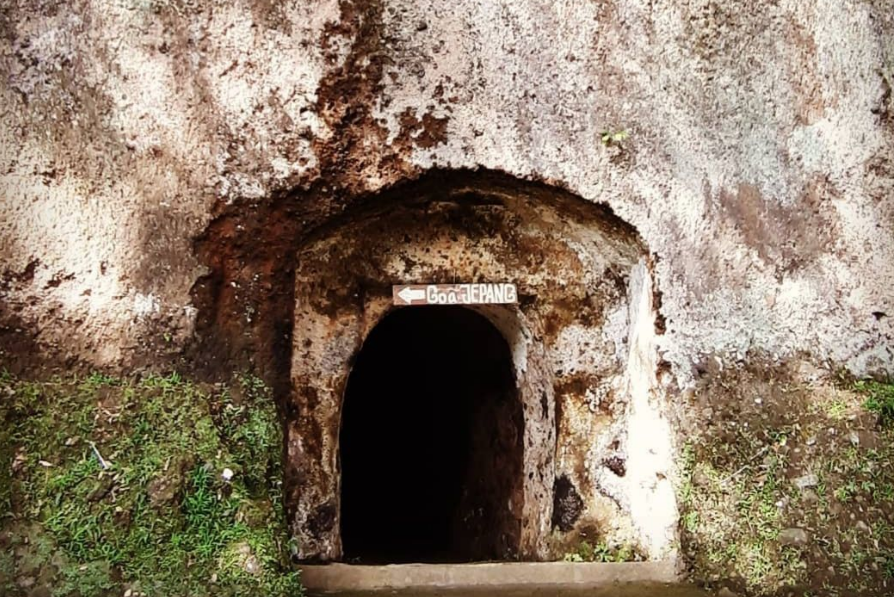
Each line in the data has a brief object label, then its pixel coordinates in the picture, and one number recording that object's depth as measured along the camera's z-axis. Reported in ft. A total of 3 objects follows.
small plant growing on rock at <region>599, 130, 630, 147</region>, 13.94
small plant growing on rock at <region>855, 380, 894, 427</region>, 13.44
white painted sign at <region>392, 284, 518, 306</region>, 15.29
